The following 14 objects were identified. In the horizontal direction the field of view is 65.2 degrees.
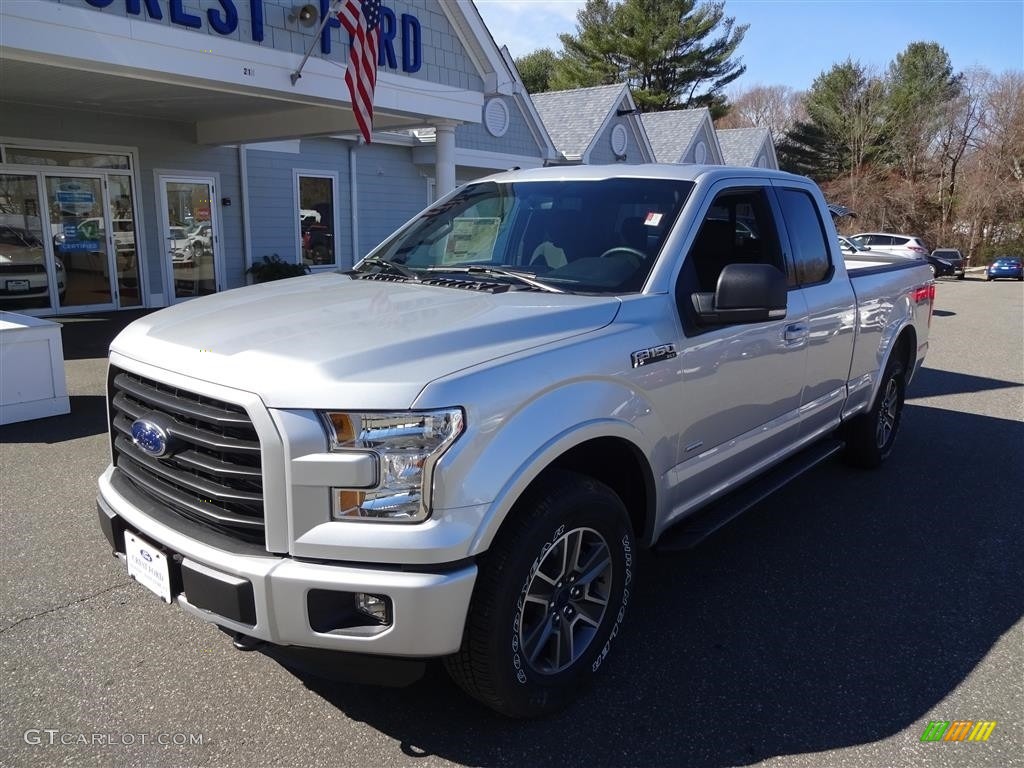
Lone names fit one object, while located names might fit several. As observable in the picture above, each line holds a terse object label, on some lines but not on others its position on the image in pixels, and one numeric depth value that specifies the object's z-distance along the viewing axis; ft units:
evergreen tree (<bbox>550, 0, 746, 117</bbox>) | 149.89
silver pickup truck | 7.69
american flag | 32.07
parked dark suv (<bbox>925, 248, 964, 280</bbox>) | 109.04
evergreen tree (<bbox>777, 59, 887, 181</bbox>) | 163.12
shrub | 47.55
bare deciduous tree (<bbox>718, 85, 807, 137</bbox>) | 221.46
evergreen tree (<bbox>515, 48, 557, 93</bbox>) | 172.23
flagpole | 31.27
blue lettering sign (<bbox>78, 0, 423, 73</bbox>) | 27.27
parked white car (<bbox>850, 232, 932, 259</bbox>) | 89.86
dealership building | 28.30
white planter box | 21.93
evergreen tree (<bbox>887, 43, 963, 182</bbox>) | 153.17
